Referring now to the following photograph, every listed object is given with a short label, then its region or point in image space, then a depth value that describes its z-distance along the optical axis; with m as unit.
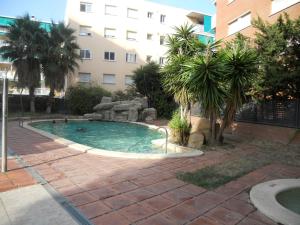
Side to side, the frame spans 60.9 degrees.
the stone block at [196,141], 9.13
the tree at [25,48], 20.78
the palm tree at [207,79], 8.42
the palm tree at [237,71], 8.79
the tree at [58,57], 21.72
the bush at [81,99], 23.47
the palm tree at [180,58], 9.72
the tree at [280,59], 10.05
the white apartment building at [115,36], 29.38
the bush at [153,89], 22.72
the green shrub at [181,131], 9.66
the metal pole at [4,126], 5.27
